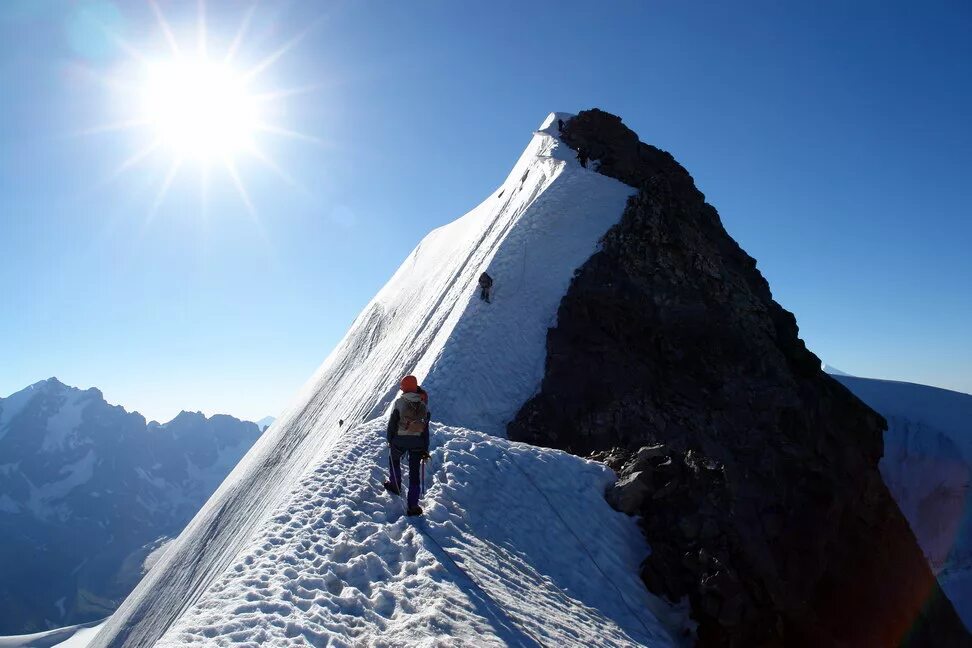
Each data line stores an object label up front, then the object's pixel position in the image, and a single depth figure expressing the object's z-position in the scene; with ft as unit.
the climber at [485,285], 69.72
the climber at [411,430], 31.32
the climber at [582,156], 96.49
